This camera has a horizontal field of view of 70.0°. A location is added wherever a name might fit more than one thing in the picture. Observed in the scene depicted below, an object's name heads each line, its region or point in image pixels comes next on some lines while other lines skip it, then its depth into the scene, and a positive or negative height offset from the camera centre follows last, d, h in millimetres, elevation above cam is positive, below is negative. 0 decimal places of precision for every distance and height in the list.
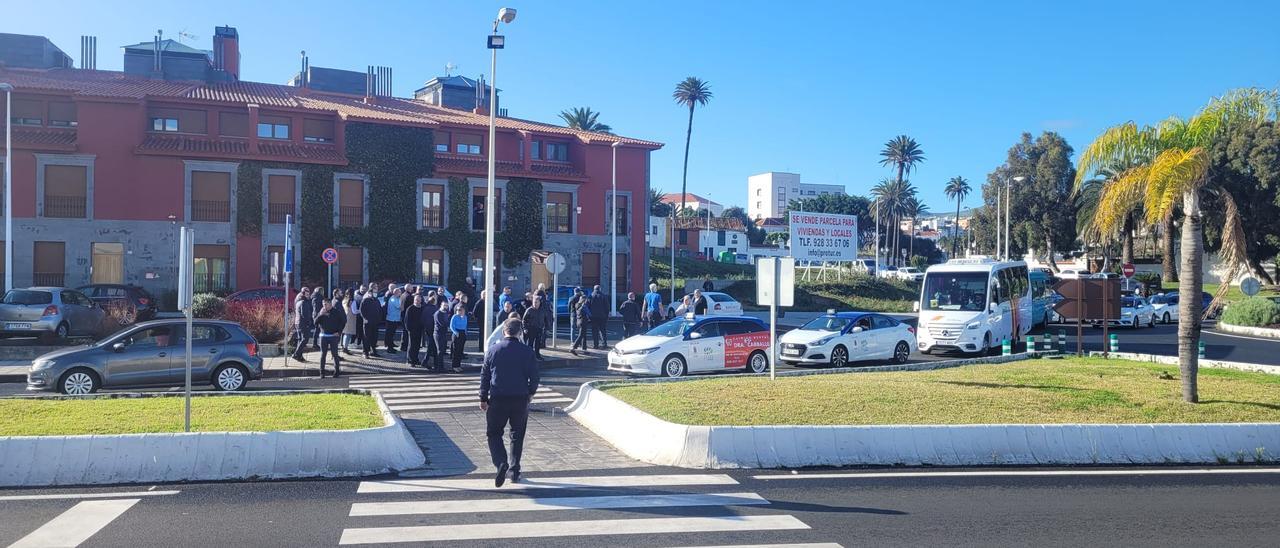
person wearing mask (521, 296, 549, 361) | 20297 -897
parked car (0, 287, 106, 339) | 22312 -889
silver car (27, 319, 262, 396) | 14938 -1372
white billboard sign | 38938 +2073
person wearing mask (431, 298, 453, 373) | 19625 -1099
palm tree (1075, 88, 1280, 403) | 13047 +1593
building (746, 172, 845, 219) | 158125 +16072
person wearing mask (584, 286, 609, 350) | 24281 -805
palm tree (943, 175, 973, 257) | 117375 +12599
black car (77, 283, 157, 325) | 27244 -537
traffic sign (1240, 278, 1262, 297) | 29328 +44
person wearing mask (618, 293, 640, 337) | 24828 -836
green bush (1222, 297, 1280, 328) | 34000 -950
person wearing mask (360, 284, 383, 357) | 20781 -820
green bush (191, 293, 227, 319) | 25281 -747
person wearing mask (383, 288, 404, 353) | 22609 -893
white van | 24672 -558
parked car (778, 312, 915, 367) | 21516 -1339
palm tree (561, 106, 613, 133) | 79062 +14206
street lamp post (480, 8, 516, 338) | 19703 +2639
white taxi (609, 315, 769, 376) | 18828 -1365
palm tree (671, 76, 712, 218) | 83562 +17481
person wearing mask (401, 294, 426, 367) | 19859 -880
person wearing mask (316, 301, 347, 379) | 18328 -905
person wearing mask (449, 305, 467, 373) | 19594 -1030
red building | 36188 +4477
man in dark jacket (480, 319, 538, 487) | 8906 -1077
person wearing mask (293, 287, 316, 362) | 20531 -887
